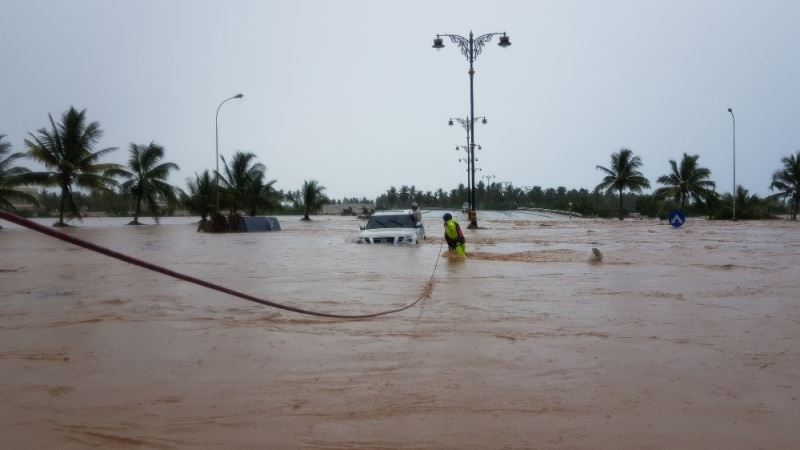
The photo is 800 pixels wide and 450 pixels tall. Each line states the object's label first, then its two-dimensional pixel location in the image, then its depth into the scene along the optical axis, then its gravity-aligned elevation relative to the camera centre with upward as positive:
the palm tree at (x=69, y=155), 34.91 +3.52
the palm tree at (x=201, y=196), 43.78 +1.25
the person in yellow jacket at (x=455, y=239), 14.56 -0.68
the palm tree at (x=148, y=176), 42.34 +2.67
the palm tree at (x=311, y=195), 61.66 +1.78
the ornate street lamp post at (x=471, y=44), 25.41 +7.19
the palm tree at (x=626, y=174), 55.16 +3.41
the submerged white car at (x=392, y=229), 18.19 -0.56
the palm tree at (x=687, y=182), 54.09 +2.50
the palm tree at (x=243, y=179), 44.41 +2.53
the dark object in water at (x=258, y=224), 32.53 -0.64
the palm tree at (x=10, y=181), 32.94 +1.85
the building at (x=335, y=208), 118.30 +0.83
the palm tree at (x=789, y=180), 47.72 +2.35
